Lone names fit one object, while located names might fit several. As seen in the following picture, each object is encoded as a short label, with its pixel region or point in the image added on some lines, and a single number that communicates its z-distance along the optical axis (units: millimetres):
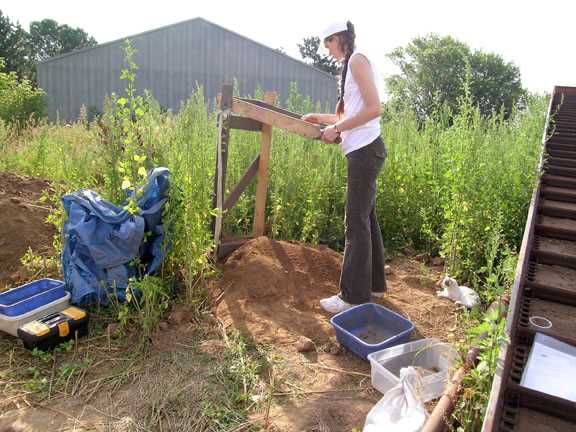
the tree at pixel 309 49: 53094
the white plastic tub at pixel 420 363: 2207
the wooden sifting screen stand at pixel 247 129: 3441
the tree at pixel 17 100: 11172
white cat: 3291
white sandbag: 1900
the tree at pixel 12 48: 28672
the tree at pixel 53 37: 55938
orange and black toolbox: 2648
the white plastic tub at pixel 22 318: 2775
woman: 2812
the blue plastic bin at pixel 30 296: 2933
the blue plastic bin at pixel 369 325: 2730
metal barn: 21062
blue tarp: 2945
